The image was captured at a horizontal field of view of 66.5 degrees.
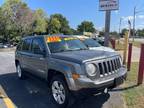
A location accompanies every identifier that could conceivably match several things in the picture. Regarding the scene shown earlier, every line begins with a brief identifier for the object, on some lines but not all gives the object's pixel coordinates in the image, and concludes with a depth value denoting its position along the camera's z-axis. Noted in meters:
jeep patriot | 2.45
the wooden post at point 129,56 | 4.64
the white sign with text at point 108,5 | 4.77
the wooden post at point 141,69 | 3.48
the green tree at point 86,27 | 56.67
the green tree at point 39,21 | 23.19
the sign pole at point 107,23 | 5.14
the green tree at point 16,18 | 19.68
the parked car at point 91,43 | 5.90
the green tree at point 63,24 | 43.79
